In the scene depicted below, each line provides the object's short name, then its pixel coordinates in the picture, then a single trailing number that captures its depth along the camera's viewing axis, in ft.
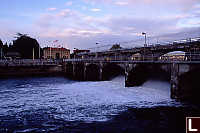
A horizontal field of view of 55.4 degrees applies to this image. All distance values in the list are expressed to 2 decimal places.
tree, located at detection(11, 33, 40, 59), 433.89
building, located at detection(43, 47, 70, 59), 492.54
